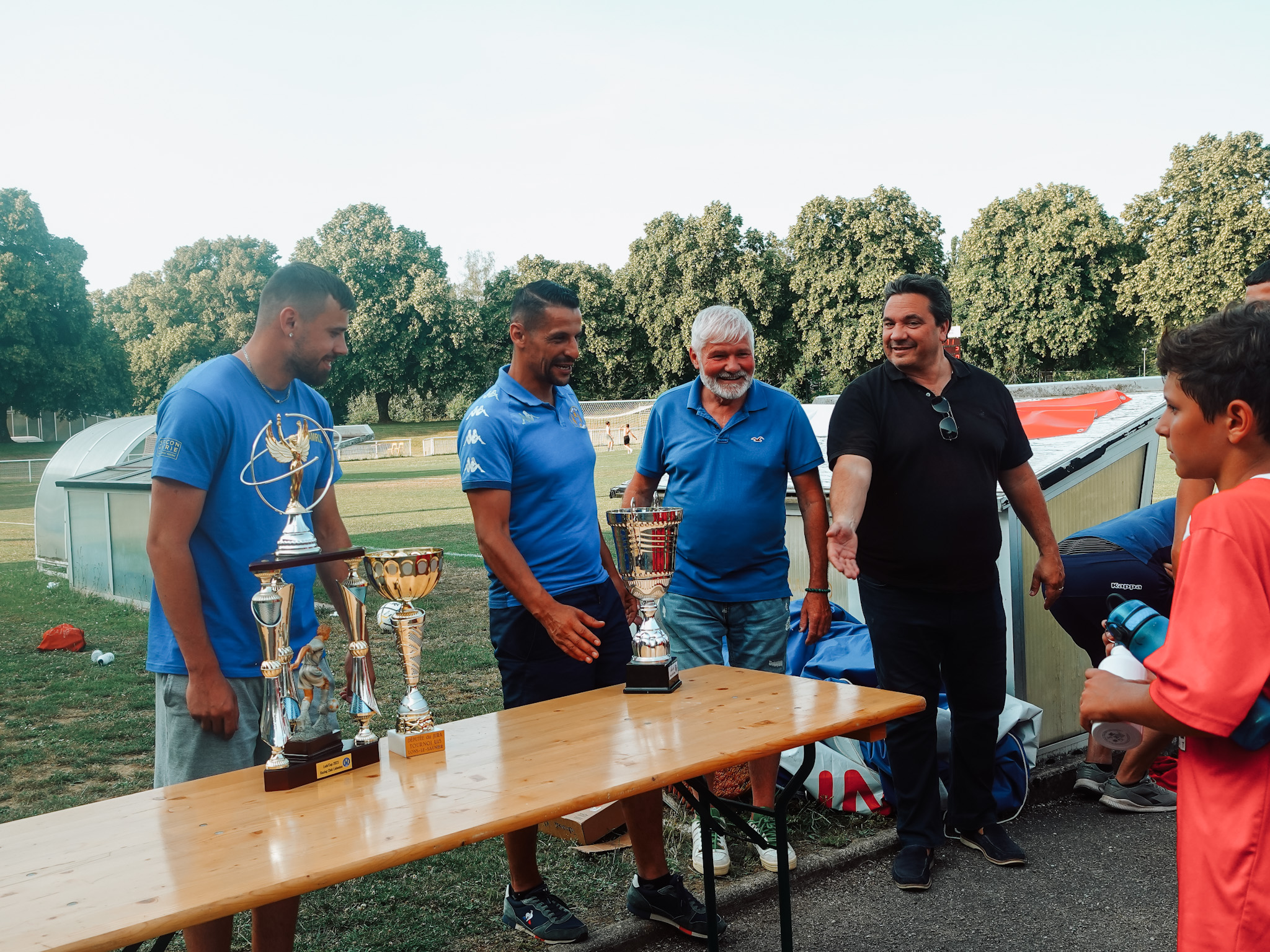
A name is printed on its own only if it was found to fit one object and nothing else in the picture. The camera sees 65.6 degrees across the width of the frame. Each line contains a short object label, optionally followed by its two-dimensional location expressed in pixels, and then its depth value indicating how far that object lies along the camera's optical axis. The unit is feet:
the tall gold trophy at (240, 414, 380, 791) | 7.29
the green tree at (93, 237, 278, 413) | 193.06
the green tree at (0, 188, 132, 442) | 141.90
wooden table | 5.41
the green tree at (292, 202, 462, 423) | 174.29
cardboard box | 14.01
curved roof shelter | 38.65
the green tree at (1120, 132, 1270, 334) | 134.10
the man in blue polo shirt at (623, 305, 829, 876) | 13.37
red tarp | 19.80
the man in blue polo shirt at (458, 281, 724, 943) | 11.04
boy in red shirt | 5.27
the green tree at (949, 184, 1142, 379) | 149.07
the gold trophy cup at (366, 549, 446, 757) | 7.80
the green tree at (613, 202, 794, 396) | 168.66
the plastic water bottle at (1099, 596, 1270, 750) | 5.92
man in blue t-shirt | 8.43
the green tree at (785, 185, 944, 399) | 159.33
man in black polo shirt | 12.96
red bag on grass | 29.09
